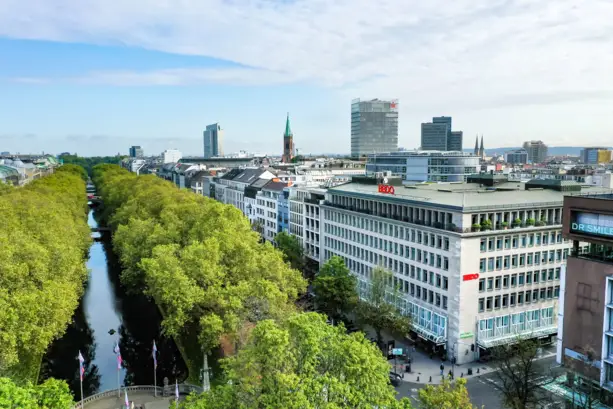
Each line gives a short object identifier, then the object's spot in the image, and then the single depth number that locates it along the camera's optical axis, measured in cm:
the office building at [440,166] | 17738
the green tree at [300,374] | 3203
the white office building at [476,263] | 6869
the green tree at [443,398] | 3666
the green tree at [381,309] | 6931
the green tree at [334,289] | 7862
